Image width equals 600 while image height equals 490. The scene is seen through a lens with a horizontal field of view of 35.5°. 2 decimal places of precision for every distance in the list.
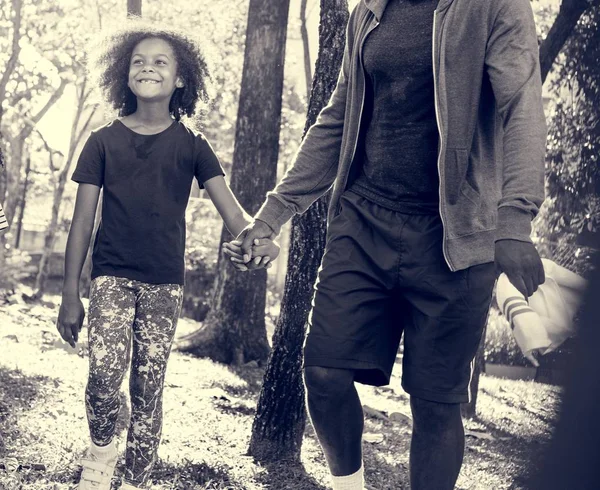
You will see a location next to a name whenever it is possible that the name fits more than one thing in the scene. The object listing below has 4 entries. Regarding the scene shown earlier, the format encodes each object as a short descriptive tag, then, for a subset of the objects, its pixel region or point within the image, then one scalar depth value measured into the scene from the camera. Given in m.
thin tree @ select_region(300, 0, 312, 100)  18.78
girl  4.07
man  3.21
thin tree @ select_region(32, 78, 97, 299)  17.89
